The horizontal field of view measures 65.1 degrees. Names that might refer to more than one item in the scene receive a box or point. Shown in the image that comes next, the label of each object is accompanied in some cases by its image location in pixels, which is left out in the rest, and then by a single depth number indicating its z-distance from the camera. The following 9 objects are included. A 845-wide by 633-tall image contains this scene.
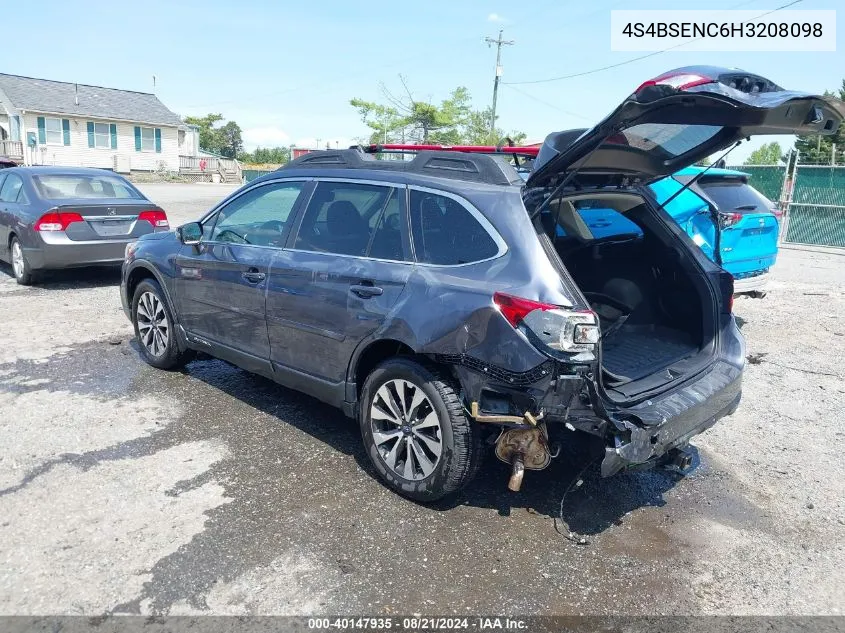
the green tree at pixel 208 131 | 70.81
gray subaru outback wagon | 3.05
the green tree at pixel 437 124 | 42.72
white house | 39.16
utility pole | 38.31
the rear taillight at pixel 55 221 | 8.34
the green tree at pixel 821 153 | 39.16
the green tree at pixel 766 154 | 60.44
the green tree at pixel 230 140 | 73.81
